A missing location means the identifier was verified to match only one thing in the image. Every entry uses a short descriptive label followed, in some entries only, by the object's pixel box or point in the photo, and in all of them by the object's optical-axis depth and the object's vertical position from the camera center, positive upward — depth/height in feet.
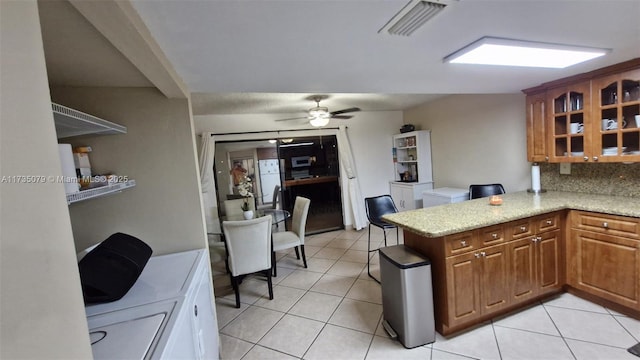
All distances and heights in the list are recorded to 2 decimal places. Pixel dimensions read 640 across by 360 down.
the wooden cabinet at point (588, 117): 7.39 +0.65
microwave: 16.78 +0.13
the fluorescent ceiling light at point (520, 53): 5.15 +1.89
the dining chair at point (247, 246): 8.71 -2.57
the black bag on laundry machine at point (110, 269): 4.08 -1.42
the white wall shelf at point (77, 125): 3.52 +0.92
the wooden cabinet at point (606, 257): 6.73 -3.20
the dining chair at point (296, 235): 11.02 -3.05
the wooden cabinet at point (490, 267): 6.52 -3.12
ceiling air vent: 3.68 +1.99
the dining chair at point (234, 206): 12.89 -1.78
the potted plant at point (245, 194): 11.06 -1.11
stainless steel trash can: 6.34 -3.42
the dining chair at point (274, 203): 15.81 -2.19
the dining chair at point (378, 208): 10.65 -2.06
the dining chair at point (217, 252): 10.94 -3.29
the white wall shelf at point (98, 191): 3.63 -0.15
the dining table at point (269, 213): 11.76 -2.25
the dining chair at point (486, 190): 11.22 -1.82
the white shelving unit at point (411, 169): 15.88 -0.97
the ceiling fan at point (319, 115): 12.09 +2.09
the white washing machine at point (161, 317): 3.23 -1.95
